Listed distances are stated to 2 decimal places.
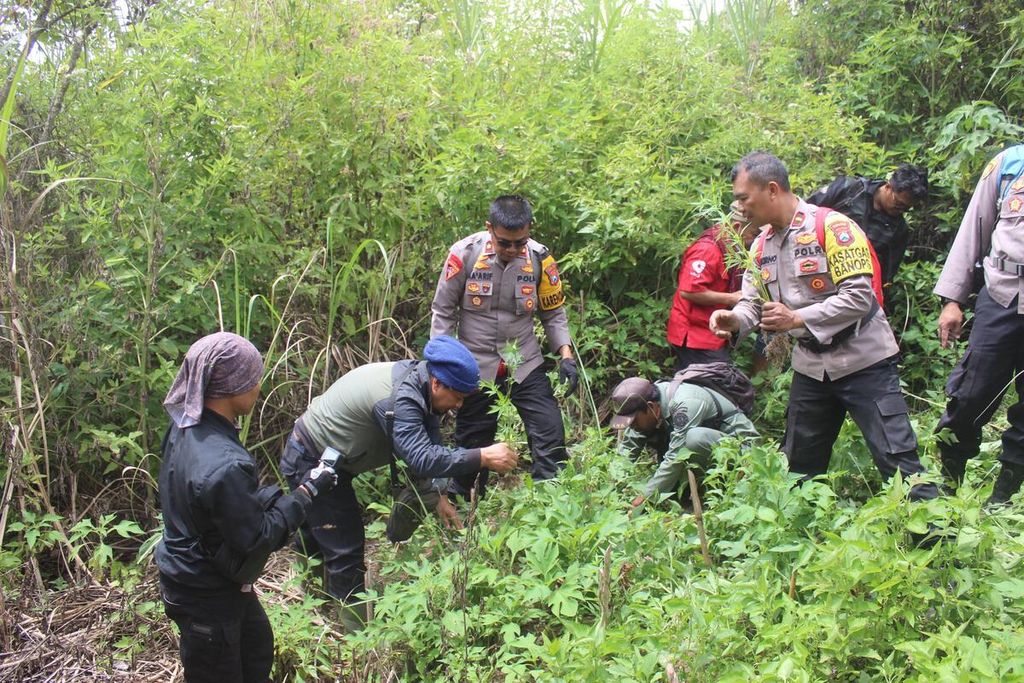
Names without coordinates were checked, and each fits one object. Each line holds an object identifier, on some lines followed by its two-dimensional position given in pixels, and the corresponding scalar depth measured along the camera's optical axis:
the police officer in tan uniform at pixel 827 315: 3.54
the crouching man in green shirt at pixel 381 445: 3.74
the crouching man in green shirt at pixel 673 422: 4.30
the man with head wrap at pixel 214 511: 2.76
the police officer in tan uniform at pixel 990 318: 3.66
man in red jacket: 5.18
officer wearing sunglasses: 4.60
